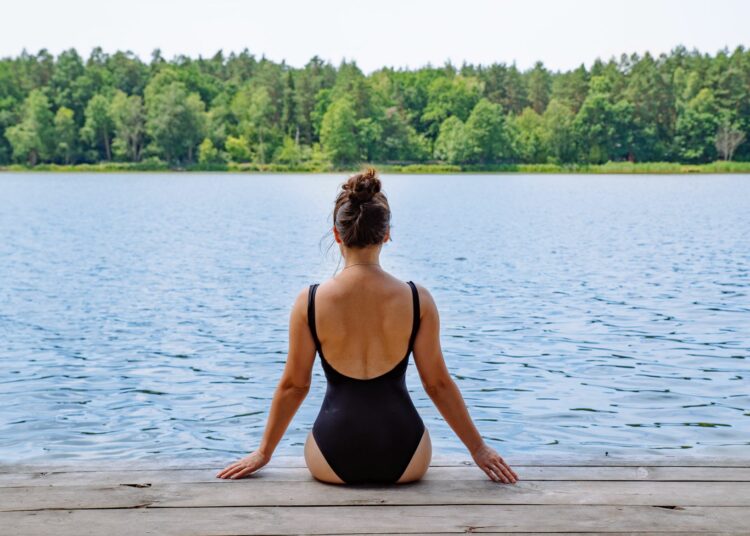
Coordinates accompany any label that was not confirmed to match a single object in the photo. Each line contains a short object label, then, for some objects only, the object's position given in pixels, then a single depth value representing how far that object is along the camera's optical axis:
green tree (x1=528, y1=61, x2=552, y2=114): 130.76
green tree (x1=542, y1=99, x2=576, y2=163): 109.38
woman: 3.46
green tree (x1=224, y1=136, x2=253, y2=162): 111.12
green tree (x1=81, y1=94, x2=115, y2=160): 112.00
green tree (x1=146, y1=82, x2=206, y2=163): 108.56
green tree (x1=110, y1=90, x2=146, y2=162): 110.31
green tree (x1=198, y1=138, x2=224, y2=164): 108.56
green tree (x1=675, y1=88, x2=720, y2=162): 105.19
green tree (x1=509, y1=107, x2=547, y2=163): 111.22
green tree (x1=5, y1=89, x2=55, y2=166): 108.56
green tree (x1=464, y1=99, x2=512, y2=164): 110.25
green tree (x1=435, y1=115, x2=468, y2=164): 110.69
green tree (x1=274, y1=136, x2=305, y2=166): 112.44
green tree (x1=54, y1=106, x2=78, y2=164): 110.69
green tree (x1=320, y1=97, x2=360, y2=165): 112.44
